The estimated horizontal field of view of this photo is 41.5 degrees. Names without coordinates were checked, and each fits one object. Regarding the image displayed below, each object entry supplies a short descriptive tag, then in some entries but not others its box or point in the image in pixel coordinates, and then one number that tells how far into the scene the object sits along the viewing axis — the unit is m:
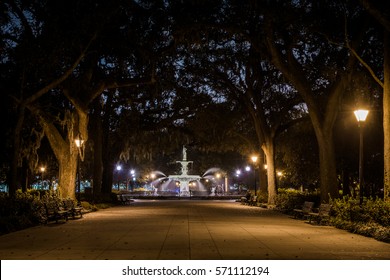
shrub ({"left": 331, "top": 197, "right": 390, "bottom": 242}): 15.61
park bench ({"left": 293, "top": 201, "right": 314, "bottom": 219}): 23.19
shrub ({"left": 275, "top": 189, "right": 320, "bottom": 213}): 29.02
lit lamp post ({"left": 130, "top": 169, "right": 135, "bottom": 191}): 93.00
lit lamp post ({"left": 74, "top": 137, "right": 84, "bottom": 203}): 28.56
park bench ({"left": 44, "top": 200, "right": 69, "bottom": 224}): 21.25
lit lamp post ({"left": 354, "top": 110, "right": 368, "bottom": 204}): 18.94
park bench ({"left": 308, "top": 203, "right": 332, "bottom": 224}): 20.47
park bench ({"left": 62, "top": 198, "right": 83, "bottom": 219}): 23.51
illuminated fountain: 71.75
